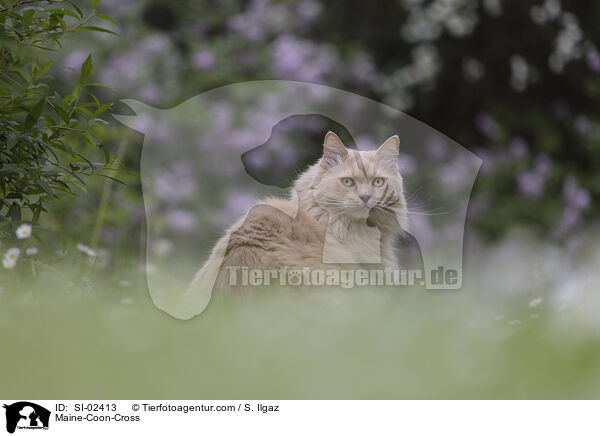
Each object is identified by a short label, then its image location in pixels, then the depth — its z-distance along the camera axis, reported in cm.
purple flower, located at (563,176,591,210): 845
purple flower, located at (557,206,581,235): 796
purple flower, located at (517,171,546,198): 864
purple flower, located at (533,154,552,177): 870
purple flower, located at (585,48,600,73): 841
